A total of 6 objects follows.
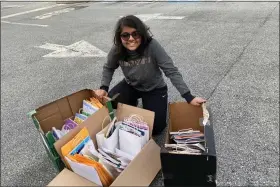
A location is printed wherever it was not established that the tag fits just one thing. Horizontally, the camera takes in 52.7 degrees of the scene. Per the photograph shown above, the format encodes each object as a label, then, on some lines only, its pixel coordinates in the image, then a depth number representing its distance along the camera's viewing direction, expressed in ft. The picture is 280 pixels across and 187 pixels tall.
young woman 7.03
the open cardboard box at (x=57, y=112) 6.54
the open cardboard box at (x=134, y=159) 5.64
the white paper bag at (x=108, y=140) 6.54
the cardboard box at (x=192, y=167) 5.24
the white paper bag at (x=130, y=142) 6.36
